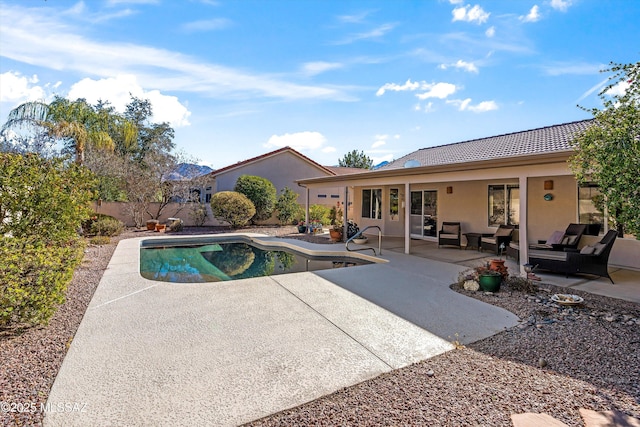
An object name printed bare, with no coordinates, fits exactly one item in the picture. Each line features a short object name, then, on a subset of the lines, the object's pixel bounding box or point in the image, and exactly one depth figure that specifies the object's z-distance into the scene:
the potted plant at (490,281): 6.25
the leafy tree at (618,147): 3.93
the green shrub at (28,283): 3.88
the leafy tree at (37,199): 5.97
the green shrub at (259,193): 19.94
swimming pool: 9.46
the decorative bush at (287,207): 20.75
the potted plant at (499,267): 6.65
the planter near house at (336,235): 13.78
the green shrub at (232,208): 18.33
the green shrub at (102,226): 14.55
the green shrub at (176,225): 17.77
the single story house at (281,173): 21.84
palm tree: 15.64
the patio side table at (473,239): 11.23
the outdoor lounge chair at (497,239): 10.22
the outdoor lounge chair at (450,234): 11.81
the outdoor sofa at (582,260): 6.87
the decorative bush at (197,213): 19.84
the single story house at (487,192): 7.64
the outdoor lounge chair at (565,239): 8.59
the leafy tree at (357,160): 54.00
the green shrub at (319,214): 21.30
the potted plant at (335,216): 21.87
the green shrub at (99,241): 12.62
